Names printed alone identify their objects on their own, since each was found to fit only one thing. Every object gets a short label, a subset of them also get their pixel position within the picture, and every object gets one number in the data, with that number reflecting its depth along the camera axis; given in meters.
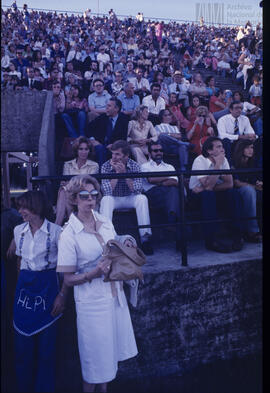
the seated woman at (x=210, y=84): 10.66
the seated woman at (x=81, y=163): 5.18
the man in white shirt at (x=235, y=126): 7.20
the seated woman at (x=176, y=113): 8.32
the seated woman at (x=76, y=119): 6.73
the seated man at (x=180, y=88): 9.87
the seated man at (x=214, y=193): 4.68
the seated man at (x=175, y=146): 6.79
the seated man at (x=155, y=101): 8.45
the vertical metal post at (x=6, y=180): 4.81
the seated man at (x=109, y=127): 6.77
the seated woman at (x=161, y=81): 10.12
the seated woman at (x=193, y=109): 8.43
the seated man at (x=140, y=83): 10.45
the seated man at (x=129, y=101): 8.58
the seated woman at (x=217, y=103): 9.14
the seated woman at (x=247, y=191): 4.91
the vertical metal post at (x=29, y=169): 7.89
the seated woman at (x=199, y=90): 9.92
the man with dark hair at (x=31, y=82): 10.29
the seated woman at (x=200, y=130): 7.33
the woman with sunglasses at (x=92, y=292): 3.14
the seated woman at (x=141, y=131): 6.79
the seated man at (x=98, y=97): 8.11
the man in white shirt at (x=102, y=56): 13.31
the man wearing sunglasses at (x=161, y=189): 4.91
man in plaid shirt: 4.75
